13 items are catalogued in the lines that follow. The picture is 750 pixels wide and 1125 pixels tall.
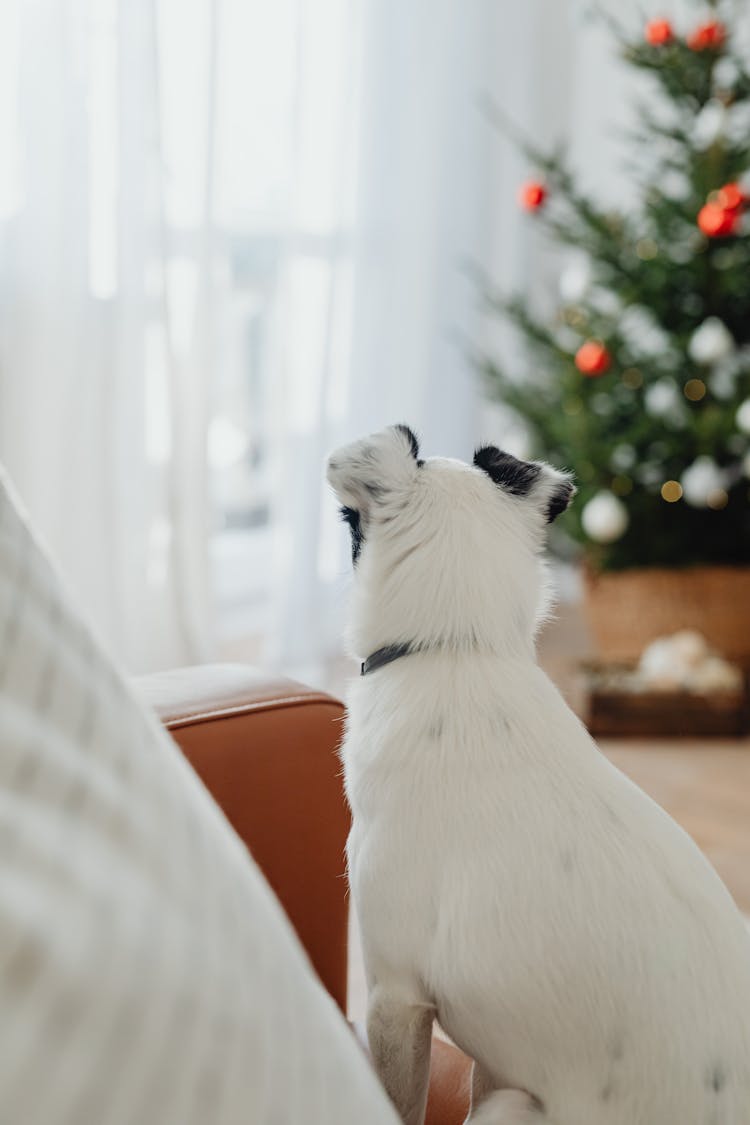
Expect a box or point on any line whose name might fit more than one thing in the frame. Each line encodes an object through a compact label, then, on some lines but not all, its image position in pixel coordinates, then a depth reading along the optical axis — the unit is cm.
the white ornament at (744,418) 290
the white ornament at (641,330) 320
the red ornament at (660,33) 296
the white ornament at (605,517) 305
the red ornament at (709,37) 297
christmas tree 304
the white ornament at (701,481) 298
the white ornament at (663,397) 317
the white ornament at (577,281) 324
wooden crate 301
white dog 80
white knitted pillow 42
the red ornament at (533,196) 312
